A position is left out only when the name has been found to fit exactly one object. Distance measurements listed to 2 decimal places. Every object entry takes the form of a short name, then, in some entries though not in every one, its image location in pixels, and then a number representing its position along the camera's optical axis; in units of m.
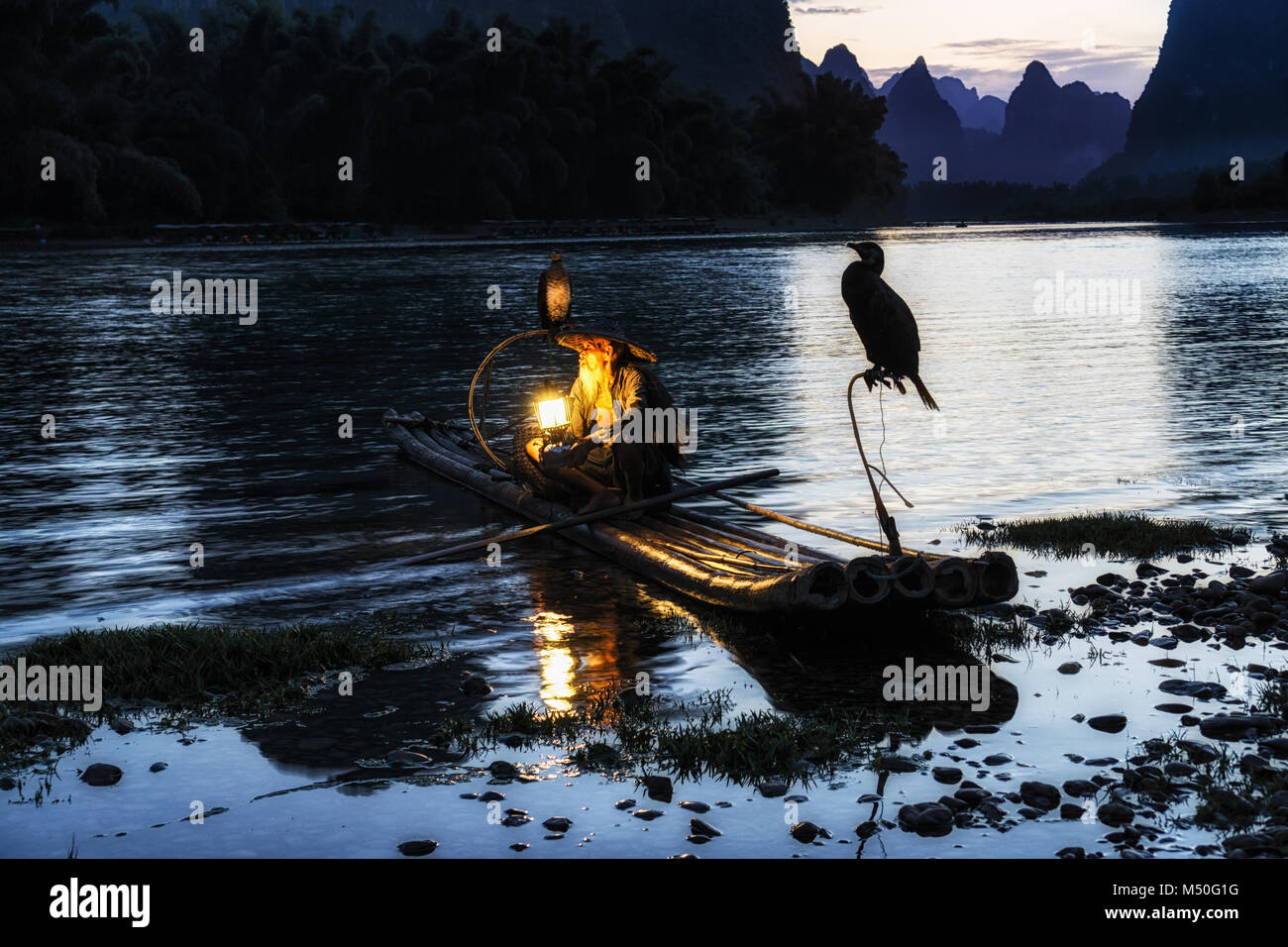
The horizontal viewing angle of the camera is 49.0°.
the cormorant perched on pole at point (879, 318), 9.43
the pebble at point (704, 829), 6.90
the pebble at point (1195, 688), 8.73
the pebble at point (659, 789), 7.36
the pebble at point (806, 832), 6.84
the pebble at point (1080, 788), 7.26
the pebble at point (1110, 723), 8.23
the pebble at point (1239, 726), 7.99
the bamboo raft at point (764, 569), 9.74
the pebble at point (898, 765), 7.67
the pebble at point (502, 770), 7.68
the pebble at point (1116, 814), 6.88
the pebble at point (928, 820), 6.84
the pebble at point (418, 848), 6.74
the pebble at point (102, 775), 7.66
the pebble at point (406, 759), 7.89
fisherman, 12.80
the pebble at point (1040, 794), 7.11
